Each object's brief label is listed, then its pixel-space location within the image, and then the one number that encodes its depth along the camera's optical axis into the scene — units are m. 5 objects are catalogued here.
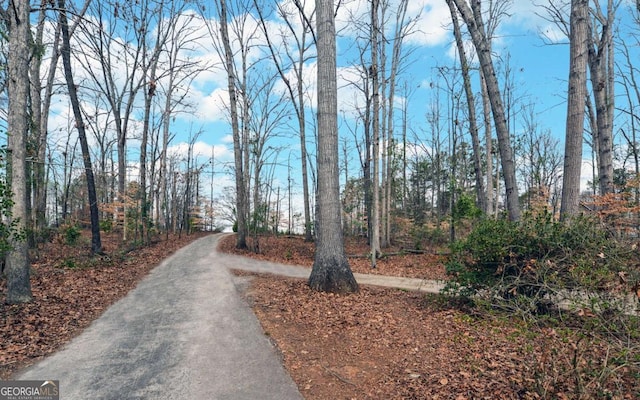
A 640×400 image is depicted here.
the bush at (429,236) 17.23
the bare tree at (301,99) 18.41
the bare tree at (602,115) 10.57
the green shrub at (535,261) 4.48
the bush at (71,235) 13.05
